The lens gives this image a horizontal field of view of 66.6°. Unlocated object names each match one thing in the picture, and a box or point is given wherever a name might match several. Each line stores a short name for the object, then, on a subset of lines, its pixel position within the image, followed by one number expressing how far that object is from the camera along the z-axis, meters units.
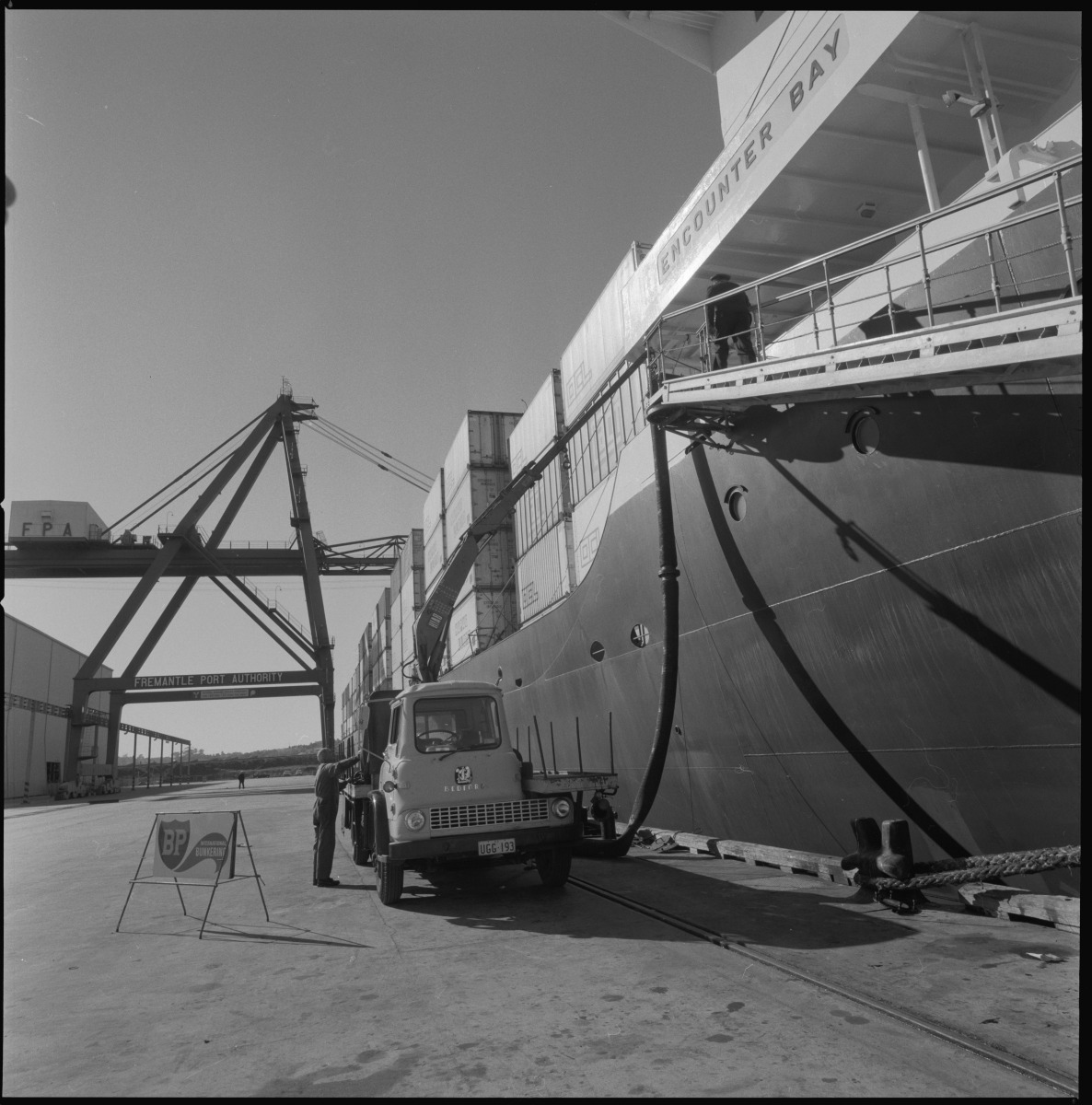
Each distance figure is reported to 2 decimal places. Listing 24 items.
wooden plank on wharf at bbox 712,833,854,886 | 7.52
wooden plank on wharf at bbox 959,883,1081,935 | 5.58
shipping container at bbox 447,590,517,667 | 18.88
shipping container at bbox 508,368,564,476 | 15.05
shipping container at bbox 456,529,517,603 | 19.23
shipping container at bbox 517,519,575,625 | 13.93
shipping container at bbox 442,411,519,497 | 19.80
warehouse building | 42.00
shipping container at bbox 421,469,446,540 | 23.75
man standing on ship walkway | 8.59
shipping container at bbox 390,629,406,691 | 28.33
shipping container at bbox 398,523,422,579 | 27.25
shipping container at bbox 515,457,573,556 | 14.46
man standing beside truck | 9.38
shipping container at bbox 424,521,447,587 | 22.83
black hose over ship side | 8.46
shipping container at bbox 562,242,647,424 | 12.23
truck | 7.71
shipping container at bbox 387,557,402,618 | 32.15
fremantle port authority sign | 37.34
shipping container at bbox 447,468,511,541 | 19.08
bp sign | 7.68
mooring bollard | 6.37
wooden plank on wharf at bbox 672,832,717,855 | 9.55
